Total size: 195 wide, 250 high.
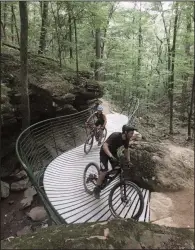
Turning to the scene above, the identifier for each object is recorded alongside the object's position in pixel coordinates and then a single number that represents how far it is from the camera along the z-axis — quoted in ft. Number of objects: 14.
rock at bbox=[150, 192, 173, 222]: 13.13
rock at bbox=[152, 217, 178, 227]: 12.18
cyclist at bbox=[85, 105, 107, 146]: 20.22
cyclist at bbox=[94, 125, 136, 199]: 12.33
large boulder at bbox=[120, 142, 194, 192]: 14.89
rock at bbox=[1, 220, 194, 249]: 6.21
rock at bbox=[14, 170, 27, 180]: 24.20
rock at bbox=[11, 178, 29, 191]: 22.84
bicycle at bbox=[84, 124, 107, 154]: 21.45
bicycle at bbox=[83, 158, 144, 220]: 12.65
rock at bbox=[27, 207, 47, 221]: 19.46
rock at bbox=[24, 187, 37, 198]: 22.10
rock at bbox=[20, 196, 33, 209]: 20.89
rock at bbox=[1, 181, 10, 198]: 22.11
